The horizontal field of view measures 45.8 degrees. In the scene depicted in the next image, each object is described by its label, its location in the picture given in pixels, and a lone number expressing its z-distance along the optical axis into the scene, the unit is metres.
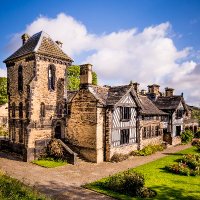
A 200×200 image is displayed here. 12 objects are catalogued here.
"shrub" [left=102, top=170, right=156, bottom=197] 14.66
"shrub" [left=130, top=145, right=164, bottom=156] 27.27
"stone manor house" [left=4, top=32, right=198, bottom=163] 23.64
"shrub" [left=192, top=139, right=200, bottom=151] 30.01
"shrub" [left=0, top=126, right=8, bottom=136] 39.77
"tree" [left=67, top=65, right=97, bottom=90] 53.22
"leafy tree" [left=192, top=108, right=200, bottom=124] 64.55
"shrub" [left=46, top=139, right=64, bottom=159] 23.22
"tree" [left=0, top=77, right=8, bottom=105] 50.68
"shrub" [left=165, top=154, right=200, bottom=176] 19.55
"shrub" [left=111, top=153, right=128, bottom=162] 23.74
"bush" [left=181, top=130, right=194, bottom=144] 39.21
